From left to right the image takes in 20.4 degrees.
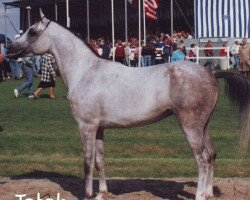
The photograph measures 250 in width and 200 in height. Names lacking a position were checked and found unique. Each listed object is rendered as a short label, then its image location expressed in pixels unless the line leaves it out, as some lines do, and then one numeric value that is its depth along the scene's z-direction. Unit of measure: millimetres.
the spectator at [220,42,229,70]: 38488
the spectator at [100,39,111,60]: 40256
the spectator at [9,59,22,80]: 43656
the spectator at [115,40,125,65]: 40750
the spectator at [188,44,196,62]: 37669
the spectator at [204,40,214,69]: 38269
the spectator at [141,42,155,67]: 39747
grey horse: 8617
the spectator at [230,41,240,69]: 38619
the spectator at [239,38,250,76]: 32031
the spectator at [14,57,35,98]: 28266
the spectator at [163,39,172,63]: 37969
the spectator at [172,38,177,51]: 37506
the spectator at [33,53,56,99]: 26922
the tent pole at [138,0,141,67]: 38969
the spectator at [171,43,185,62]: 25500
